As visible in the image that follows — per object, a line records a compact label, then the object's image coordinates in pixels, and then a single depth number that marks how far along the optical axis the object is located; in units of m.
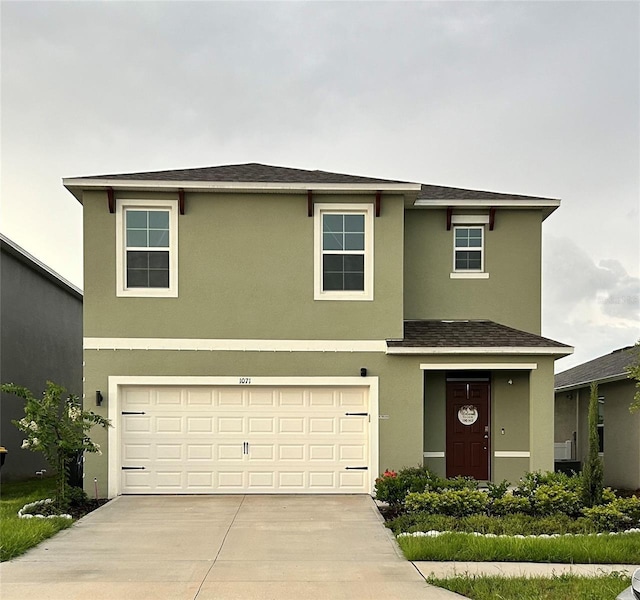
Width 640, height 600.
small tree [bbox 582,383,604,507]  10.78
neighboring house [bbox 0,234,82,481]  16.03
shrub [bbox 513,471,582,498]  11.30
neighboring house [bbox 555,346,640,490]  15.86
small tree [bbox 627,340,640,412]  10.95
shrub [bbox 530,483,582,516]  10.88
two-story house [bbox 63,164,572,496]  13.50
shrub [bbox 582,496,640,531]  10.02
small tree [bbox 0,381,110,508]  11.67
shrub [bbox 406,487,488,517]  10.78
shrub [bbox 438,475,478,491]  11.66
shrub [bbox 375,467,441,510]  11.84
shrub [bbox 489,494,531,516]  10.94
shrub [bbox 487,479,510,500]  11.22
